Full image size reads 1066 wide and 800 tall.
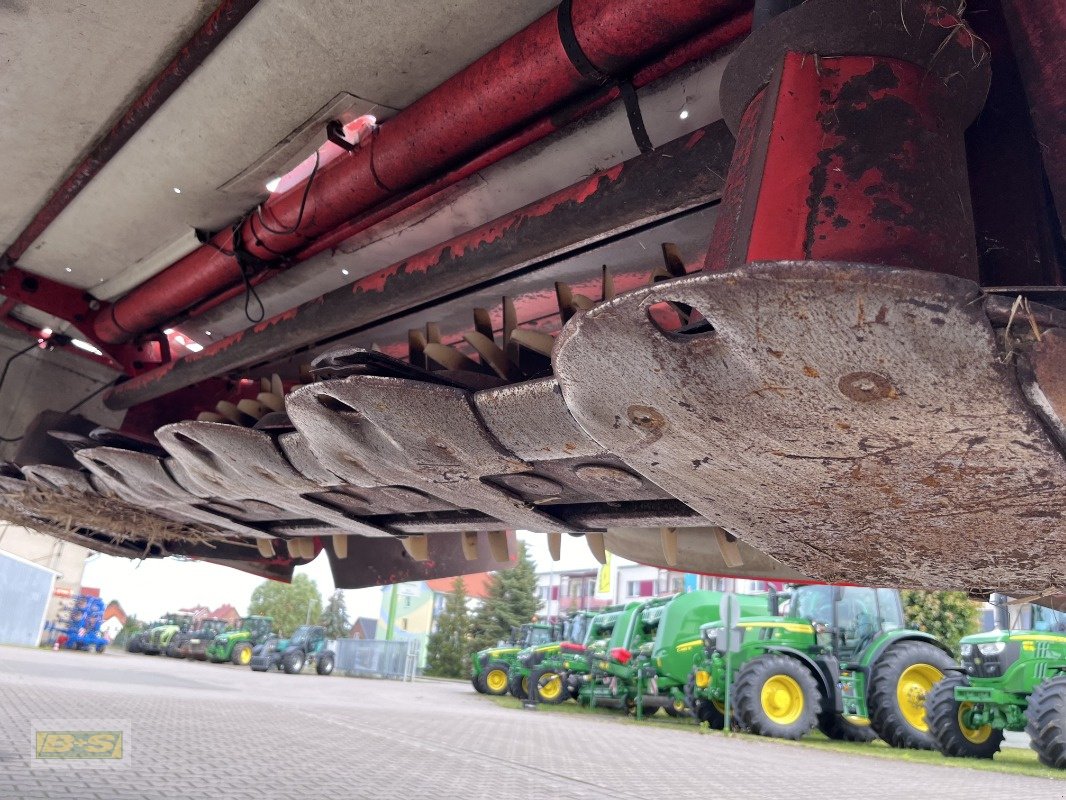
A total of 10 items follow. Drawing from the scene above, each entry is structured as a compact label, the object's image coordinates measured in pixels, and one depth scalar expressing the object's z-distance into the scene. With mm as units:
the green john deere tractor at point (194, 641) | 25406
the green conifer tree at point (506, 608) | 35531
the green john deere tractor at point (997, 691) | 7910
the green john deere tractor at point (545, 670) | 14578
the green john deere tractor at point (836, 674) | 9805
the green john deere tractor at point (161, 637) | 26641
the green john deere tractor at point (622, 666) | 13977
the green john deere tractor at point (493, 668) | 18031
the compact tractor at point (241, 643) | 23984
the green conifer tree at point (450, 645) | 35594
